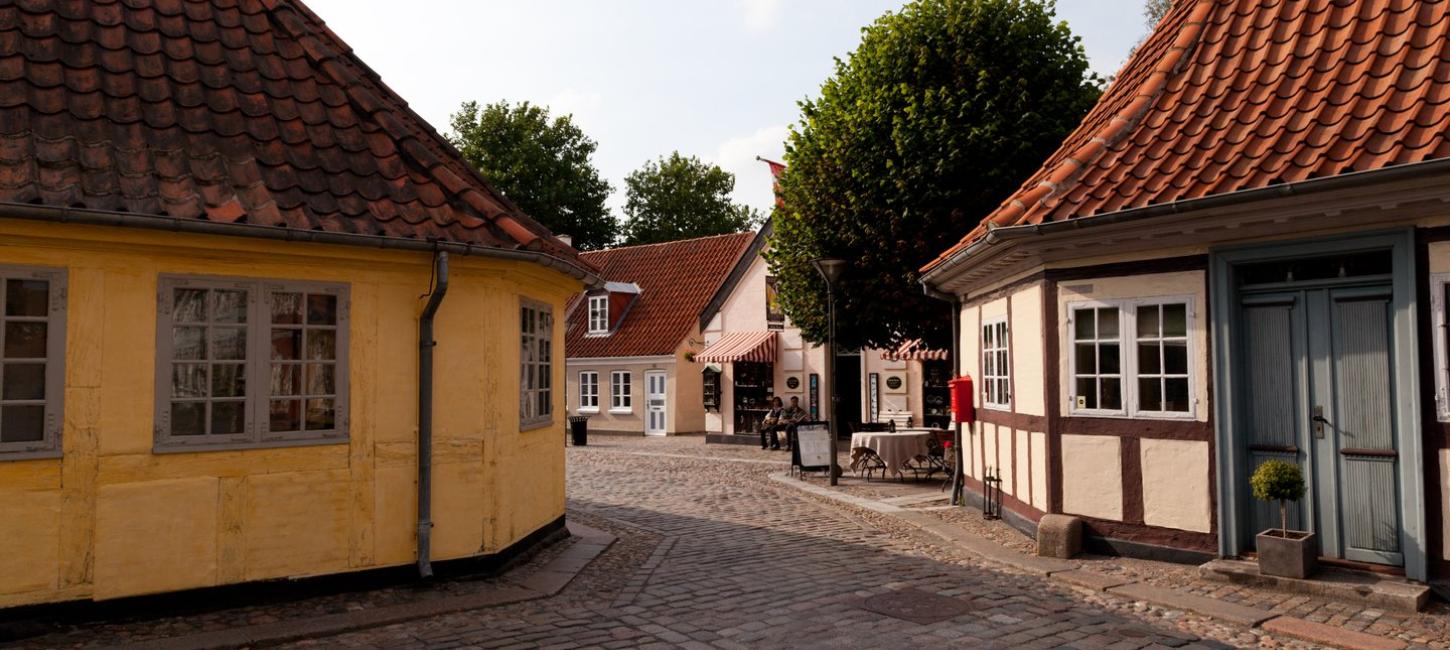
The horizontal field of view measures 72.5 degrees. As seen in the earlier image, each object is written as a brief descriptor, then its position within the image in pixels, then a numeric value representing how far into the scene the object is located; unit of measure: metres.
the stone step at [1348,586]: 7.11
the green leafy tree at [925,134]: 17.17
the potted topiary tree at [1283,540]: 7.67
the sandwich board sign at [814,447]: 17.78
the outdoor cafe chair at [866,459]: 17.22
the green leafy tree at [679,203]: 53.44
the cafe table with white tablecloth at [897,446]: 17.06
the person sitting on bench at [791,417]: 24.11
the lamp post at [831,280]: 16.06
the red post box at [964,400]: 13.12
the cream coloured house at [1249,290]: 7.46
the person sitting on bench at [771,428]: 25.08
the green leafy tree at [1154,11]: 31.37
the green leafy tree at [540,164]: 46.19
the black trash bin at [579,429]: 27.12
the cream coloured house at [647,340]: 31.02
